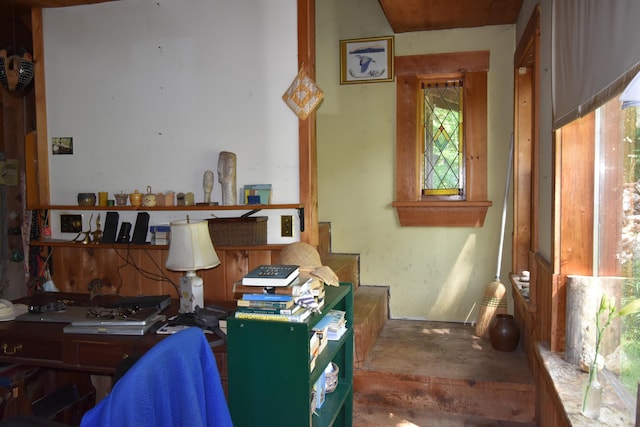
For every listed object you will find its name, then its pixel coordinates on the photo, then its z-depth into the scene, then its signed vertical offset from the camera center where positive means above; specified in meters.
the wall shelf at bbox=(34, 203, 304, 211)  2.61 -0.07
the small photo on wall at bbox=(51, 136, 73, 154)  2.96 +0.31
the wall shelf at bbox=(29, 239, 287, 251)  2.63 -0.28
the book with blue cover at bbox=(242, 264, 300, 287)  1.74 -0.30
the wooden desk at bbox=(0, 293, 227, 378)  2.04 -0.64
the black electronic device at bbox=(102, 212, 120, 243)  2.86 -0.19
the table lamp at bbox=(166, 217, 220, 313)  2.30 -0.29
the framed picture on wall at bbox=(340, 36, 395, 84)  3.95 +1.07
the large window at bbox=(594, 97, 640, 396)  1.76 -0.09
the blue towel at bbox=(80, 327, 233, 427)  1.06 -0.46
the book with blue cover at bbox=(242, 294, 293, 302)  1.70 -0.36
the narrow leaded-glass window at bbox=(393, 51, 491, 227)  3.82 +0.41
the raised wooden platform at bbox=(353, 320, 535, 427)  2.82 -1.17
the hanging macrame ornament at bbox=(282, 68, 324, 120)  2.55 +0.51
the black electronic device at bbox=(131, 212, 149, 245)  2.81 -0.19
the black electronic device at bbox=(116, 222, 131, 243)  2.83 -0.22
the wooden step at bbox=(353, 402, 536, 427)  2.78 -1.31
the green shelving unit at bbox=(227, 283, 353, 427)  1.65 -0.61
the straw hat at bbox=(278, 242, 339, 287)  2.02 -0.30
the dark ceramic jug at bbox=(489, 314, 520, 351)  3.29 -0.96
